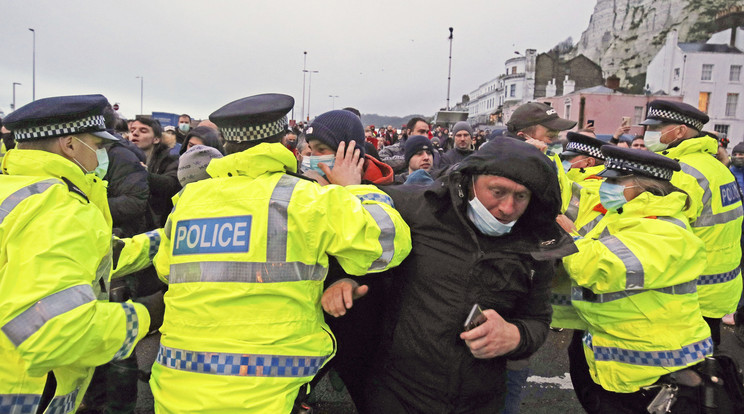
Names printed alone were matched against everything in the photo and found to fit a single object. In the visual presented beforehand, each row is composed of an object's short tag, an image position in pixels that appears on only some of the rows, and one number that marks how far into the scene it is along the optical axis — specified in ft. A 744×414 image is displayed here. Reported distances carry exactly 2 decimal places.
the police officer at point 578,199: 9.85
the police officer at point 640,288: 7.98
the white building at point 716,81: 140.36
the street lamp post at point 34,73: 126.72
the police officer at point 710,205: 13.10
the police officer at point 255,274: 5.97
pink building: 136.77
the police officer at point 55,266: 5.35
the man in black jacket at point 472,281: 7.02
